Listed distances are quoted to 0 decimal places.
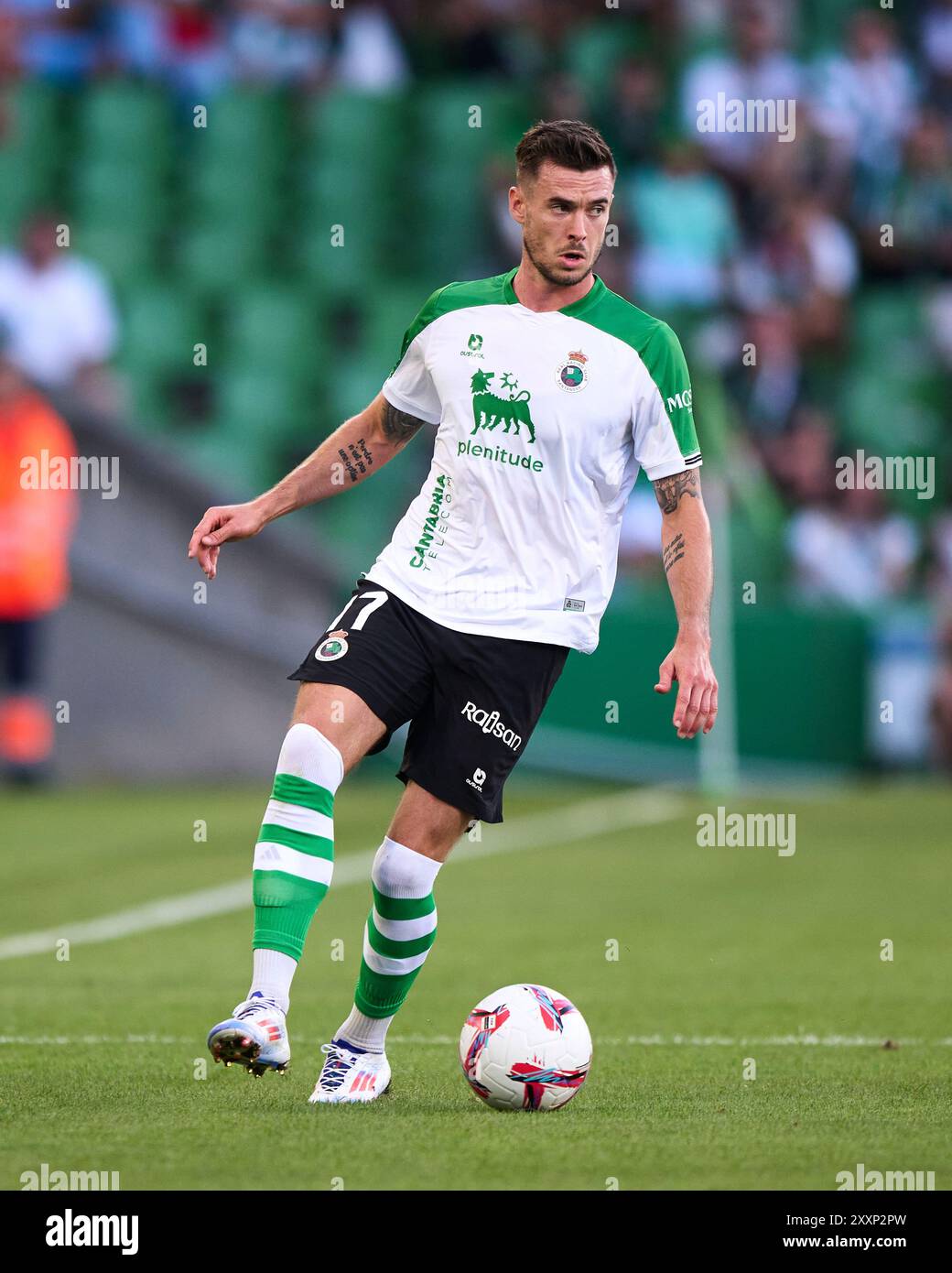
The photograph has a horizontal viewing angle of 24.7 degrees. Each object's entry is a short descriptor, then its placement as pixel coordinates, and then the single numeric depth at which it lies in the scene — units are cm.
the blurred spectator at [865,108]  1959
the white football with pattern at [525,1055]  557
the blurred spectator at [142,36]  2092
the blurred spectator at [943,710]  1720
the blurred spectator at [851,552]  1809
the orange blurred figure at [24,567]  1617
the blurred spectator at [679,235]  1873
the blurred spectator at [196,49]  2086
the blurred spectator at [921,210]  1950
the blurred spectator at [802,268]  1909
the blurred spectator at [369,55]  2092
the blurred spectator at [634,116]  1923
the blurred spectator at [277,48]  2095
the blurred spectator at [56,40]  2141
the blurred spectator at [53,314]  1770
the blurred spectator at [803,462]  1820
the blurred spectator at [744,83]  1945
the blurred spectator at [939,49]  2030
